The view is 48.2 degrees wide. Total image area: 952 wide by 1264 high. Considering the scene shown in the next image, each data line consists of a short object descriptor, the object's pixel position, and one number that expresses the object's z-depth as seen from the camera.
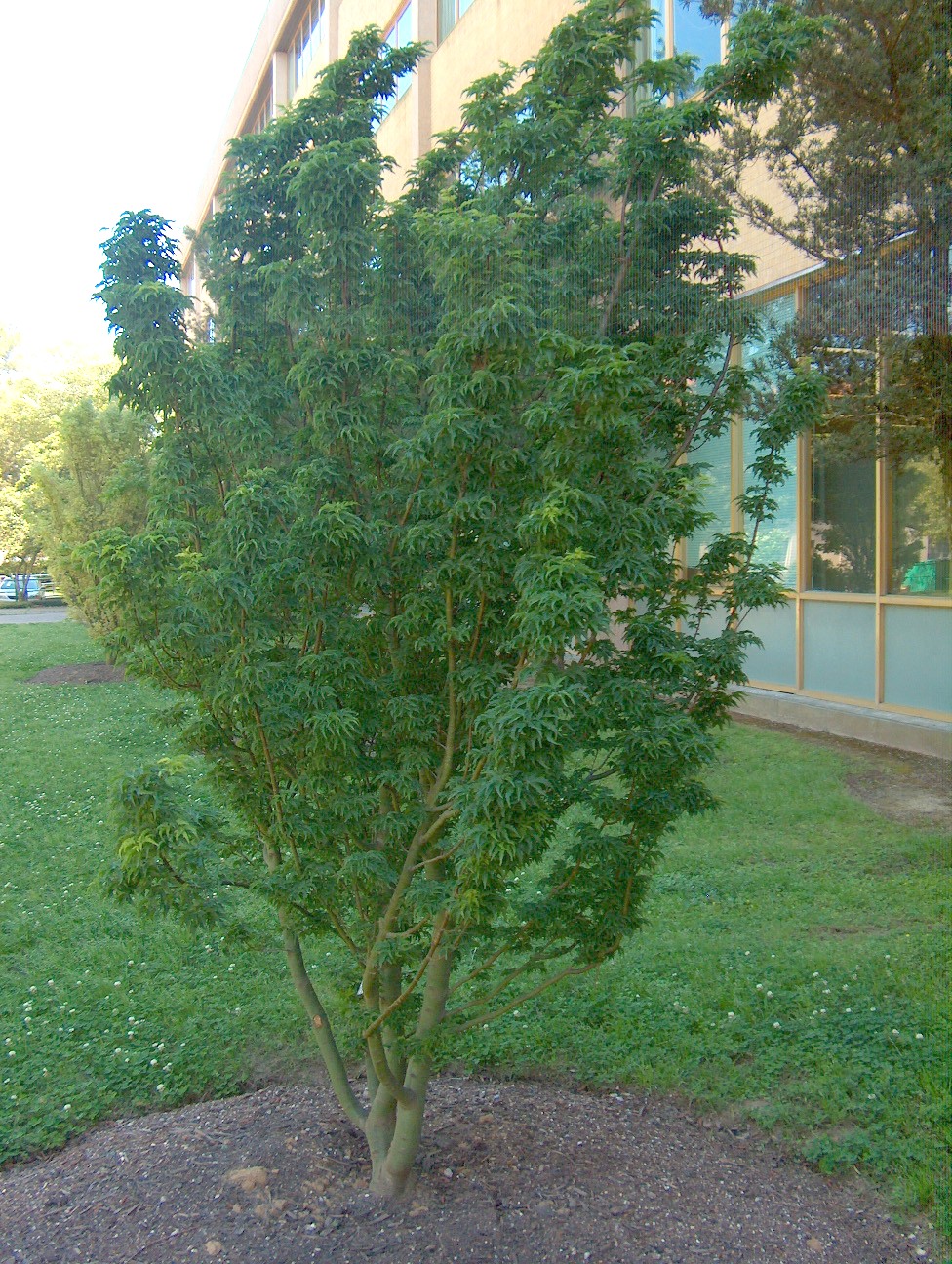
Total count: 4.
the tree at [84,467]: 16.44
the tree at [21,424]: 35.03
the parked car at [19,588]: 41.84
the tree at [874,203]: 6.82
